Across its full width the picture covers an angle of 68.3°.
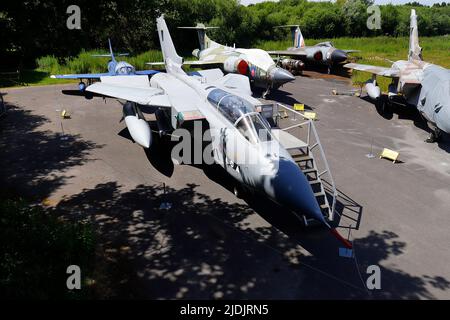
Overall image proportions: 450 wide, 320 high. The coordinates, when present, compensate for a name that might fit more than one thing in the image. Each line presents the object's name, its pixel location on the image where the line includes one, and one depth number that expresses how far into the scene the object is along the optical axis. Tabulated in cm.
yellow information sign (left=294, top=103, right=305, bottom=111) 2080
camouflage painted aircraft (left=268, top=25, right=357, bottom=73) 3191
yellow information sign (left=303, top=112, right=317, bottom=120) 1894
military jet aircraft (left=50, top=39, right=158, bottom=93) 2173
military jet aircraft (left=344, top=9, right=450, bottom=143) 1444
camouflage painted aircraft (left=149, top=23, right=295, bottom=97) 2250
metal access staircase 926
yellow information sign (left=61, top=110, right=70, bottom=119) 1909
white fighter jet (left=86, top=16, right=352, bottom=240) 819
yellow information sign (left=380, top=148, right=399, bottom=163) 1372
